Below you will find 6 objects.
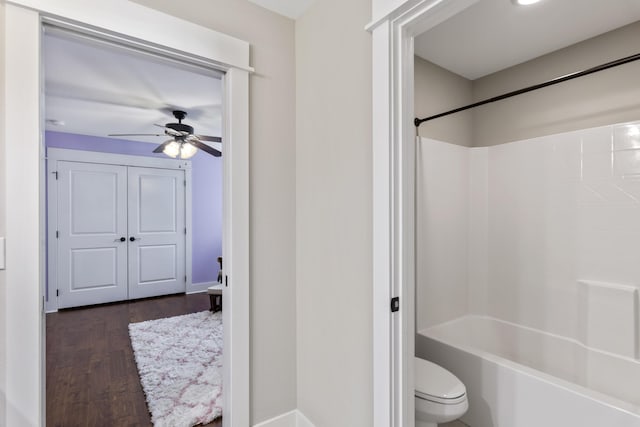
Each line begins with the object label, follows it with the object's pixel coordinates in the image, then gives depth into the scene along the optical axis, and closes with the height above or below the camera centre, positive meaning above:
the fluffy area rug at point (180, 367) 2.07 -1.27
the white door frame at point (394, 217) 1.31 -0.02
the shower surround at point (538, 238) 1.99 -0.18
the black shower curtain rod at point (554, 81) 1.43 +0.66
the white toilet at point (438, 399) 1.52 -0.88
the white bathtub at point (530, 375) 1.49 -0.93
